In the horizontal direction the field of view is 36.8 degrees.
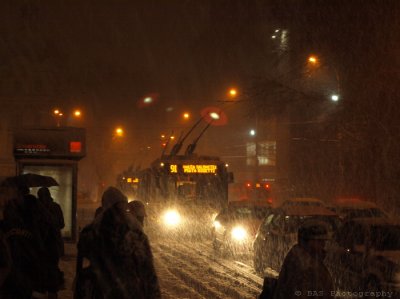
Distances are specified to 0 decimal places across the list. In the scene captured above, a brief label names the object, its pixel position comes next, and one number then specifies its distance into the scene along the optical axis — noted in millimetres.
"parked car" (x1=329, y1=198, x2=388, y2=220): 16938
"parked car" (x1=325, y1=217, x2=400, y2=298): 9766
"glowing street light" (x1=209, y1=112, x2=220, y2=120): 32469
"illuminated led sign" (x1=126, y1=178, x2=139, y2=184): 44169
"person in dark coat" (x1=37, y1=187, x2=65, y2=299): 7348
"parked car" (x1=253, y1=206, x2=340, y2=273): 13836
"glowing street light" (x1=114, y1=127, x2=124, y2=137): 58369
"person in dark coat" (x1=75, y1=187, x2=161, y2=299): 4625
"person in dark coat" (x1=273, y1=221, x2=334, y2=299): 4520
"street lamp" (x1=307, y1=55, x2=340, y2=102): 25697
